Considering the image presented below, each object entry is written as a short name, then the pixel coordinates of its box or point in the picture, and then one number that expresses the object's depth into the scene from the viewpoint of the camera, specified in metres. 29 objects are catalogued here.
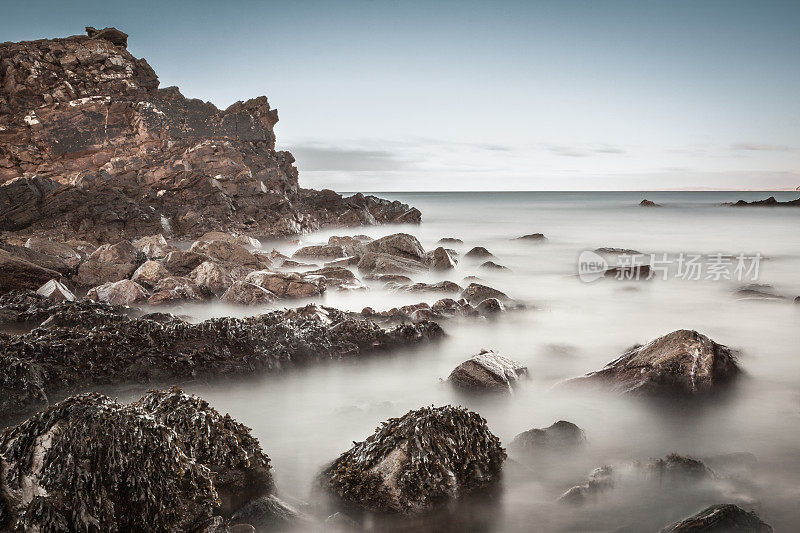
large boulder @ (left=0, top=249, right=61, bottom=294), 8.76
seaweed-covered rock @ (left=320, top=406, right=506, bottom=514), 3.56
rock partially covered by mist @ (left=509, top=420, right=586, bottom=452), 4.44
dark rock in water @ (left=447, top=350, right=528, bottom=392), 5.61
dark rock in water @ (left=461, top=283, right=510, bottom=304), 9.88
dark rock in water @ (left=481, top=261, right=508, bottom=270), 14.59
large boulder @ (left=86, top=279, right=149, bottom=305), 8.79
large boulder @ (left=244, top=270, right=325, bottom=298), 9.76
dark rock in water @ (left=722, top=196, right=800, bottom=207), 55.06
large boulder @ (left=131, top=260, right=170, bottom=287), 9.96
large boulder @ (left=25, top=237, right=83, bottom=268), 11.60
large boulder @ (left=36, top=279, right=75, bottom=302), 8.33
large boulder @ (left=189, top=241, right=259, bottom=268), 12.54
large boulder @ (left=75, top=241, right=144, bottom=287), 10.16
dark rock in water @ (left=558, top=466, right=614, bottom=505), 3.84
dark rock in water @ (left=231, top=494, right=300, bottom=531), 3.36
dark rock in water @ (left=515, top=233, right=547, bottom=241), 23.46
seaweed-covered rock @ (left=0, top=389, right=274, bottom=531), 2.77
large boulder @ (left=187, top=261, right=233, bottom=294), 9.91
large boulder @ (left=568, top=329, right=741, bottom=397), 5.45
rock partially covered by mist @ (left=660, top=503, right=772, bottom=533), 3.09
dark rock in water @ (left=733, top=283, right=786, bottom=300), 10.73
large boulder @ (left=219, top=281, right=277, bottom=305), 9.12
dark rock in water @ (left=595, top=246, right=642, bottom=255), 19.84
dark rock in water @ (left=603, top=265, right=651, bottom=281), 12.95
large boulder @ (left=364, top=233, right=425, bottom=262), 14.18
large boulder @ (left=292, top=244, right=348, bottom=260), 15.81
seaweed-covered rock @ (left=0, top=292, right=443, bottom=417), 5.28
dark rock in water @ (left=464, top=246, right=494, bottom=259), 16.75
